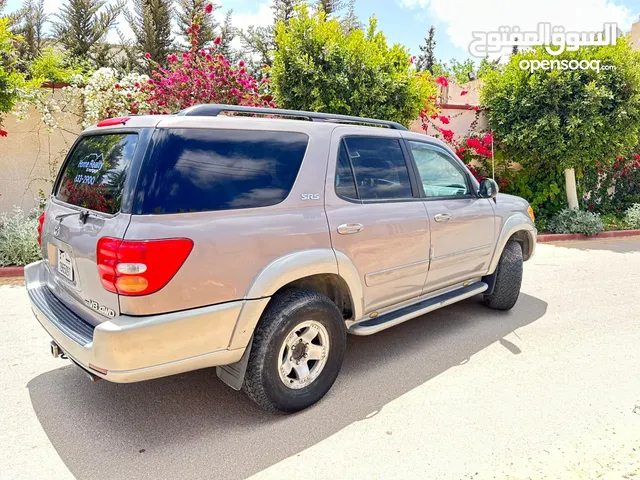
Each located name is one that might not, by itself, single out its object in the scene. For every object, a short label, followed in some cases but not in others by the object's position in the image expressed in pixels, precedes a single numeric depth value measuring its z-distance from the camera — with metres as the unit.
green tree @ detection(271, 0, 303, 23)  18.88
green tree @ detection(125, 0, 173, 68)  16.28
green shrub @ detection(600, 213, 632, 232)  10.22
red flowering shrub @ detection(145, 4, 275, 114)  6.83
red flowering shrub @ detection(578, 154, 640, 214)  11.12
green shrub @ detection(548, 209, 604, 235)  9.46
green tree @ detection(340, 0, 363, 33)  19.67
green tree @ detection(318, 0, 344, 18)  18.95
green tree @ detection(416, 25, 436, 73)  42.25
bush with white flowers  7.12
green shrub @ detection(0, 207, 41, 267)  5.88
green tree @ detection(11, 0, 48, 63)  15.04
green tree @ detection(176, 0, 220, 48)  17.31
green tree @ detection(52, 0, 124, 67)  15.88
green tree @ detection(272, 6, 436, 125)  7.52
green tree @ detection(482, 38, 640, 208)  8.67
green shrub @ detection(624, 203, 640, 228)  10.21
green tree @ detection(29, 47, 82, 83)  9.02
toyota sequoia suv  2.30
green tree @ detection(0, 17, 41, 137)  5.77
